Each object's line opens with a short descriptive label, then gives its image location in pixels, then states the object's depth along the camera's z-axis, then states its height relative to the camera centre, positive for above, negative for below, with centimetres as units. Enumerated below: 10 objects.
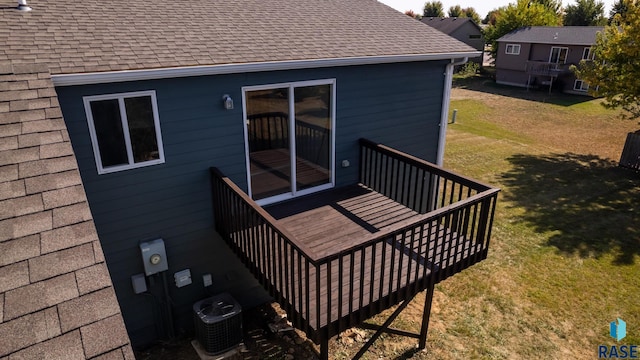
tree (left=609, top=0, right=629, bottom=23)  4442 +382
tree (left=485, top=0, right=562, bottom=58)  3556 +226
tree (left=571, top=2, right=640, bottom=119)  1275 -73
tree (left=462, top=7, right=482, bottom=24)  6259 +474
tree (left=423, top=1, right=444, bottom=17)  6638 +559
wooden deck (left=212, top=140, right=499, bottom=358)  429 -267
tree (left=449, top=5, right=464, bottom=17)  6397 +505
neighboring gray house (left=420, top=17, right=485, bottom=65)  3975 +131
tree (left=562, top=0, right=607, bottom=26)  4316 +319
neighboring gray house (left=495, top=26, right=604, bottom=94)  2736 -85
